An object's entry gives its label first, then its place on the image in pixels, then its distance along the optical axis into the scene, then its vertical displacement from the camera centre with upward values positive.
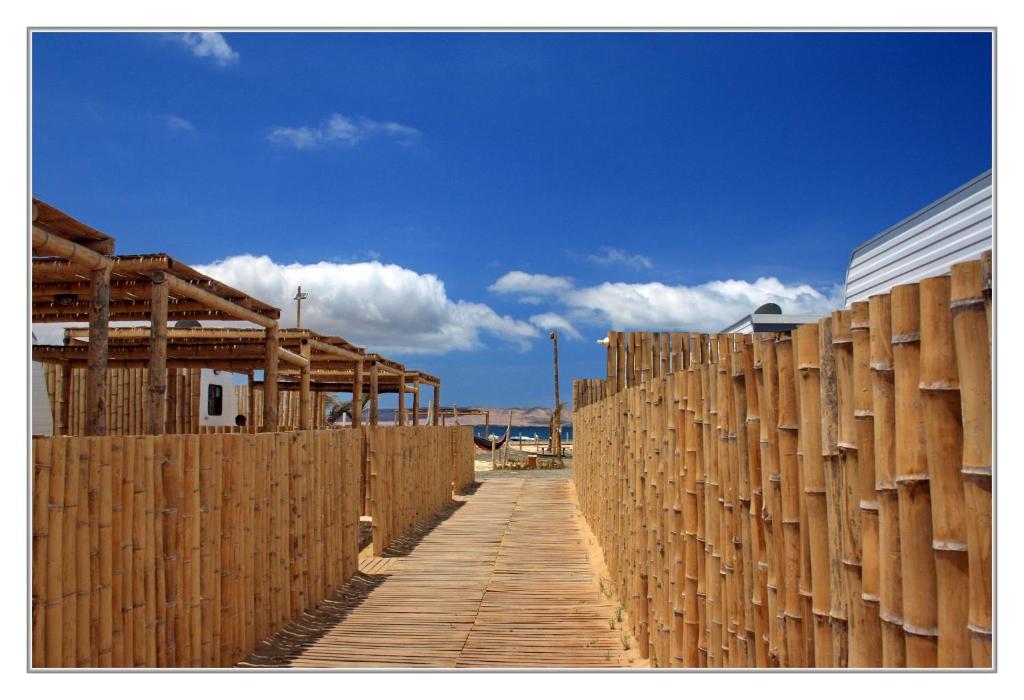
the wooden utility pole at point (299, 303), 26.41 +2.71
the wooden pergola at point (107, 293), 4.39 +0.67
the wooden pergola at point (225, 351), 8.07 +0.32
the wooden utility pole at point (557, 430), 23.17 -1.76
